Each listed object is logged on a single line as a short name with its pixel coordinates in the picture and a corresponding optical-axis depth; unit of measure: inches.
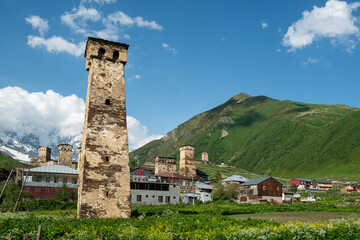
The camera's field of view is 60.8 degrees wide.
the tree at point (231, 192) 3098.4
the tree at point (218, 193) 3034.0
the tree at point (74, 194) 2701.8
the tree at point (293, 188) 3745.1
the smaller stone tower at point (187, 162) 4217.5
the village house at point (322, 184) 4500.5
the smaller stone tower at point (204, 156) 7580.2
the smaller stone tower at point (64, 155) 4746.6
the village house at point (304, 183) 4586.6
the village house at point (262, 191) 3041.3
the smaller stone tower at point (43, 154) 5600.4
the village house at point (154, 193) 2625.5
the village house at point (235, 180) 3933.1
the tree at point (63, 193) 2599.2
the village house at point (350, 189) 3785.9
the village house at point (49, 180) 2844.5
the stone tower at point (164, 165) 4234.7
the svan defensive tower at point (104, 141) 994.7
